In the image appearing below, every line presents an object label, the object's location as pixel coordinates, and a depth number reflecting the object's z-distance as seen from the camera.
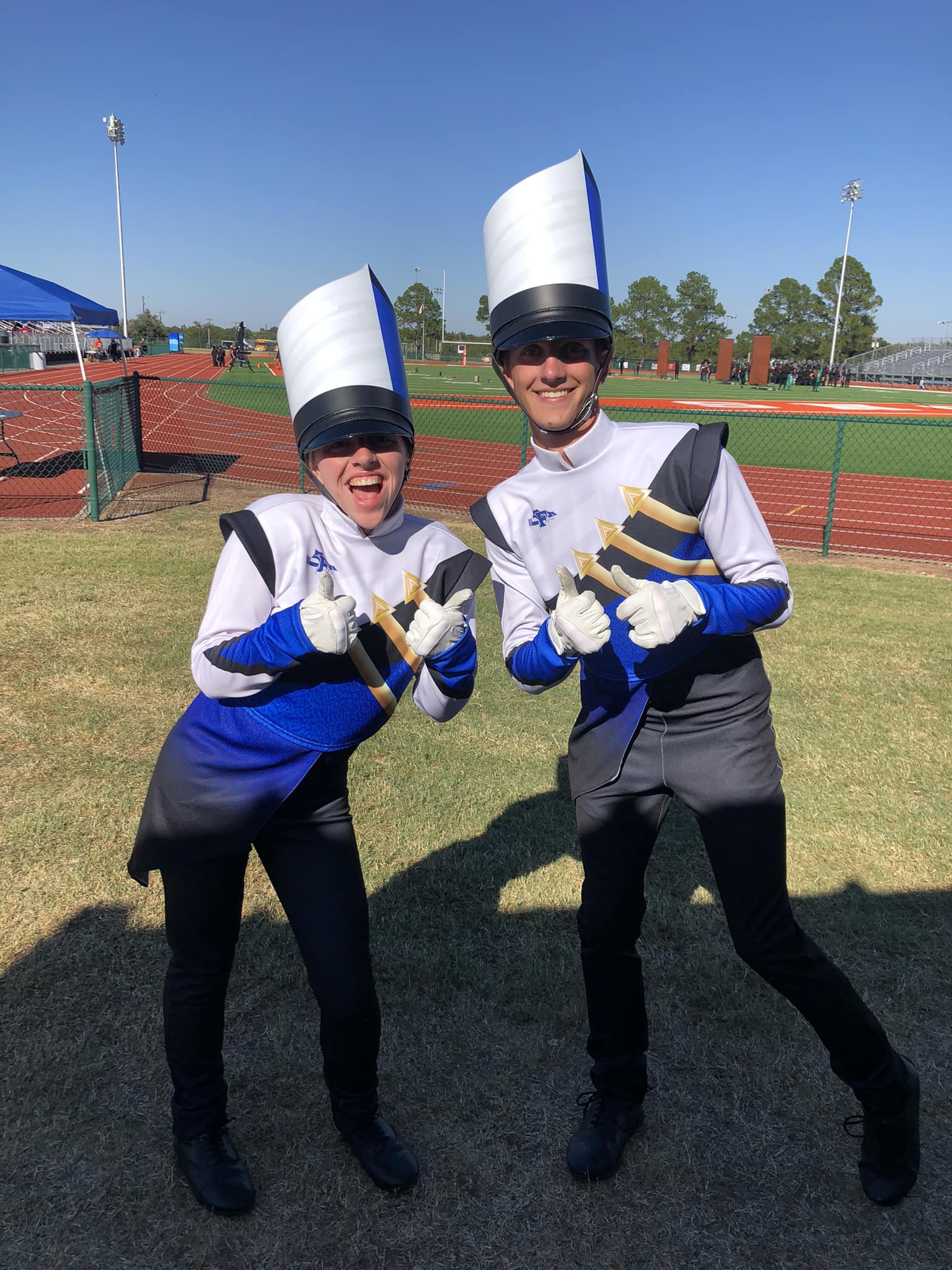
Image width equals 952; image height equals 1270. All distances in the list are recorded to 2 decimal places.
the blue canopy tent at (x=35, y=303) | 11.57
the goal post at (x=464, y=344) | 86.24
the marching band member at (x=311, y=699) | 2.03
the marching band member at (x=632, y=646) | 2.11
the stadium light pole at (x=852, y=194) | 69.56
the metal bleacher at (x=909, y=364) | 67.44
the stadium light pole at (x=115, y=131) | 56.61
